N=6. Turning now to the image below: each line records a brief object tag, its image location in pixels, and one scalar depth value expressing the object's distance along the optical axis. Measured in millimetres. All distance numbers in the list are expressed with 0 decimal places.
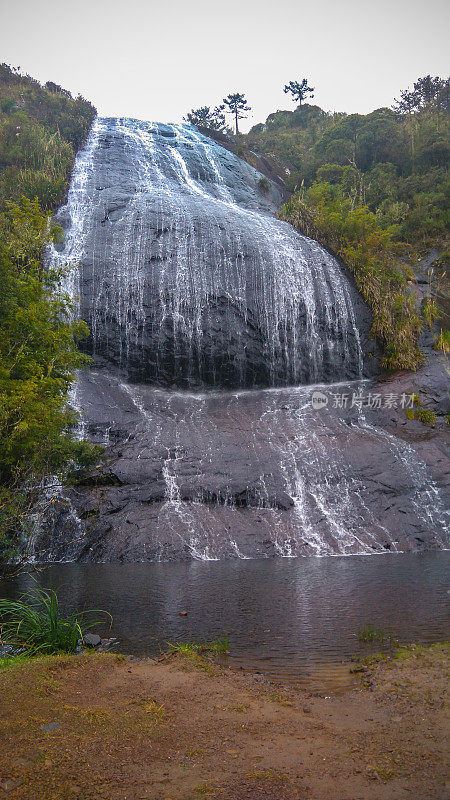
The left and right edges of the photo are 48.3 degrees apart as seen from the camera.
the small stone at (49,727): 3484
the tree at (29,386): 8172
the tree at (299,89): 53219
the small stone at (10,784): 2732
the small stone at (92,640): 6098
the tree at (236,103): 47719
